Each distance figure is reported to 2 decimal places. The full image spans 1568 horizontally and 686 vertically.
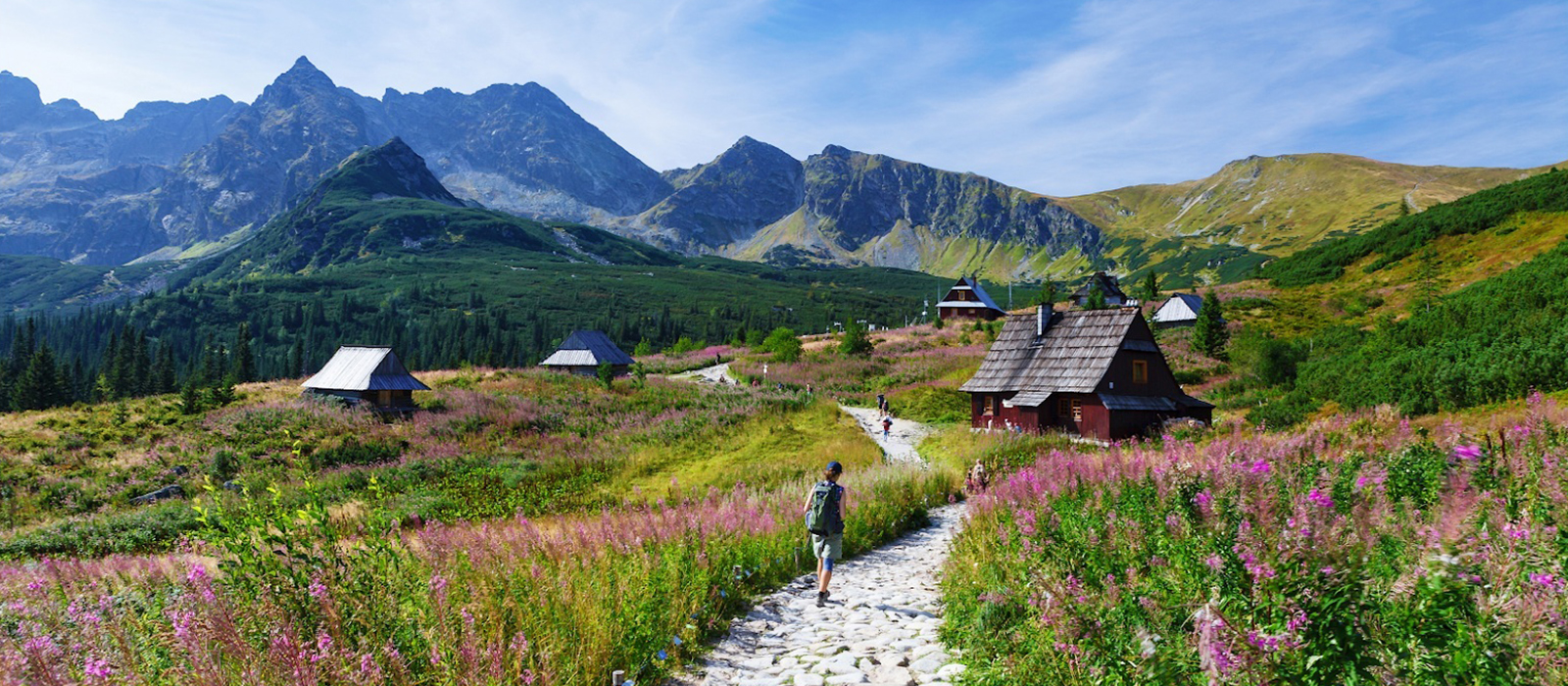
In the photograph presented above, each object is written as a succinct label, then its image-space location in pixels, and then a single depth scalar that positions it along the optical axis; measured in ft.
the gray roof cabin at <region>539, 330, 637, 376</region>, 207.51
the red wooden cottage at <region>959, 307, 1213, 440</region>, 101.19
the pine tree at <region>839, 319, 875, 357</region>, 199.93
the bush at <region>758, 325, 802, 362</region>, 199.62
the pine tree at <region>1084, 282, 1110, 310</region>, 240.73
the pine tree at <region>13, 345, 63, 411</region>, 217.77
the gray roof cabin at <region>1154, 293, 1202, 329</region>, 235.40
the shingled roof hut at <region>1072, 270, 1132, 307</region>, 305.14
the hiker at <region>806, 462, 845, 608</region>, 29.60
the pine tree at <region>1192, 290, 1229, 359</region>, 174.60
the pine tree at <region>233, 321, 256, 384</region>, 279.08
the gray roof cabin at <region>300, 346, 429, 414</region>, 134.10
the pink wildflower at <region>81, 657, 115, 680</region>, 12.02
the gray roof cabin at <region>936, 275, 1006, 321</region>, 327.47
